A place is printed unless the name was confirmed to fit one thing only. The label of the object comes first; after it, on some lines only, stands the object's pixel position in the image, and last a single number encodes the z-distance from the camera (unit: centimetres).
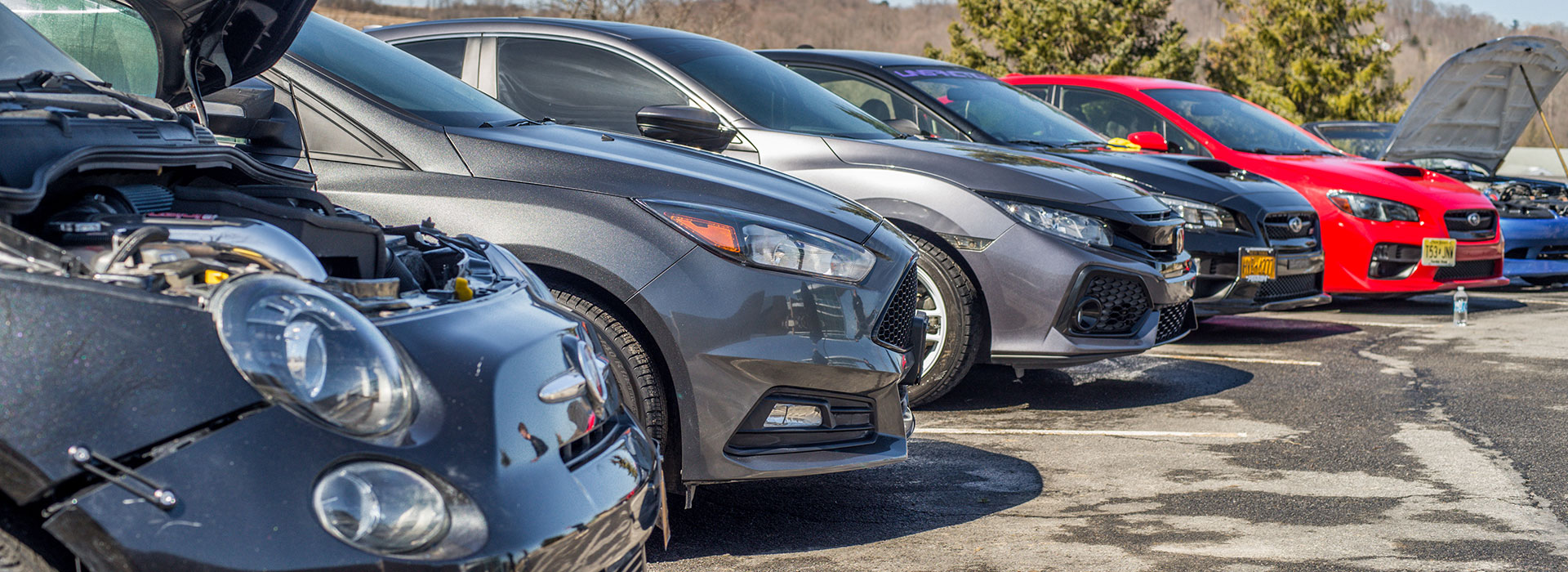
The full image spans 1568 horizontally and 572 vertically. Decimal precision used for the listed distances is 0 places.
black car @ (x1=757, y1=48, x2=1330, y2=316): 693
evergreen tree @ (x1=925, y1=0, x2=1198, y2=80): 2838
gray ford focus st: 327
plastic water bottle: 834
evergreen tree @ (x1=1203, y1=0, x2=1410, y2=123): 2644
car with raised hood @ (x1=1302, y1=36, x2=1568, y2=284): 999
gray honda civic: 519
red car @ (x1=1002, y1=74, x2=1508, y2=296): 825
